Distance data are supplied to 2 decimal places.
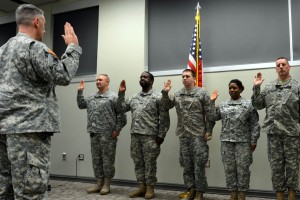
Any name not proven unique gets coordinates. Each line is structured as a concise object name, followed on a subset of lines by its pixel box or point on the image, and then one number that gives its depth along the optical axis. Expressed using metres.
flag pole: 4.11
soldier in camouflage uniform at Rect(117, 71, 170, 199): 3.77
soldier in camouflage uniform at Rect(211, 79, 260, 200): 3.27
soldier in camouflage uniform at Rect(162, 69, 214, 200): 3.45
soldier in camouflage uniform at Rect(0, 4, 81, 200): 1.58
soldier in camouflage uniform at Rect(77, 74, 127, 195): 4.02
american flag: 4.05
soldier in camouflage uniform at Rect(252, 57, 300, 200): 3.04
